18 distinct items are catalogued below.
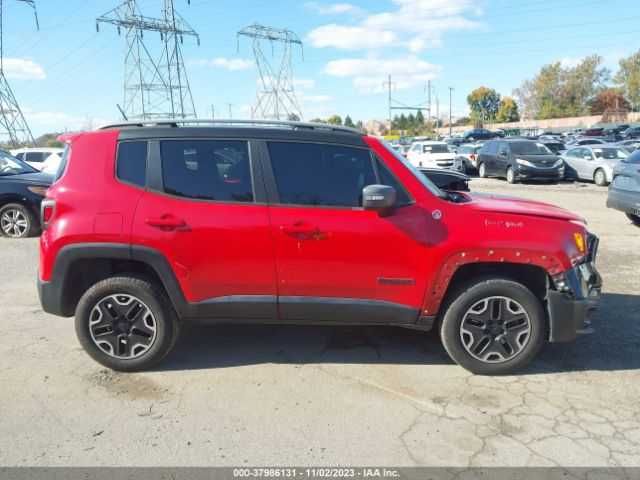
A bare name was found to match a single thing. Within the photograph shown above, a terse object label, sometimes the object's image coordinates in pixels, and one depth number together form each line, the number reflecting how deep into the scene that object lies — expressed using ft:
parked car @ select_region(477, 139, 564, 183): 60.39
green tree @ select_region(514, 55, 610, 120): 299.38
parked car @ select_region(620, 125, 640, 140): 140.71
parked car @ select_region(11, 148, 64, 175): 56.80
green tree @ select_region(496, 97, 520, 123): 375.66
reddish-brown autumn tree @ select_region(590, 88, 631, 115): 279.77
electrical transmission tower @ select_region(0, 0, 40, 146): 119.75
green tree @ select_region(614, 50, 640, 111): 268.41
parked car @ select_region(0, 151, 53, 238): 29.25
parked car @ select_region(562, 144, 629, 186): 57.98
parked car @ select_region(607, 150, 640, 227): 28.66
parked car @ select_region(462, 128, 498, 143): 183.11
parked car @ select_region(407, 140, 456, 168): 73.15
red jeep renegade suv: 11.82
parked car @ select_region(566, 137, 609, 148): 109.56
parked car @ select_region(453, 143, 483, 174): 73.87
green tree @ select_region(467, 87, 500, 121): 411.13
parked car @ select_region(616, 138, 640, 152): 80.53
